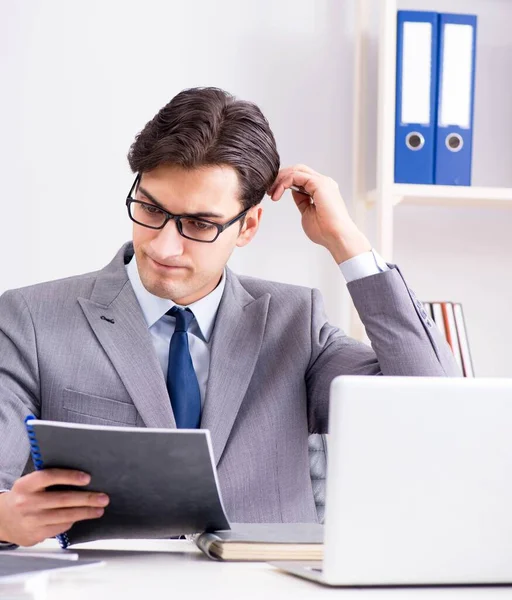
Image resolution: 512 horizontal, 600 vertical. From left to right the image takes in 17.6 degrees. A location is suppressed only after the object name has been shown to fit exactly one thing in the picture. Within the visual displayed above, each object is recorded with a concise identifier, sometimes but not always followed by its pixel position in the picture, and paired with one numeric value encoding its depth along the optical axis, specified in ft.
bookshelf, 9.58
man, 7.82
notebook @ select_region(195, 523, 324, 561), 6.58
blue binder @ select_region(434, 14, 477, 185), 9.55
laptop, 5.75
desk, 5.72
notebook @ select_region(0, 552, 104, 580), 5.97
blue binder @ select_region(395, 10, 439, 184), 9.56
